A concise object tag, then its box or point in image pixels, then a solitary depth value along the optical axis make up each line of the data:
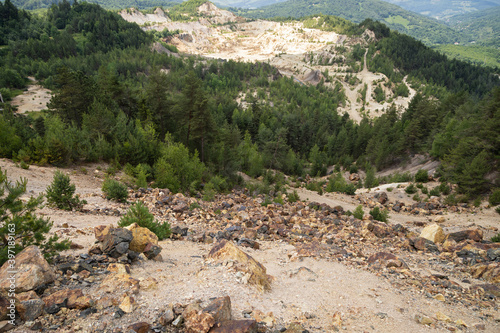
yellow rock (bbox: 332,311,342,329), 6.80
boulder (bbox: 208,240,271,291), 8.00
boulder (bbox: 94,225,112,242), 8.50
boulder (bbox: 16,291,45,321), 4.69
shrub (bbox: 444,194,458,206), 26.92
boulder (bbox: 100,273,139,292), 6.19
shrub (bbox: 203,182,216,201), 21.16
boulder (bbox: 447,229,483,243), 15.66
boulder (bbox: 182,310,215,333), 5.19
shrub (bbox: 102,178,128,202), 15.45
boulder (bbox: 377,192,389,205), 31.61
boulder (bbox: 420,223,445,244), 16.01
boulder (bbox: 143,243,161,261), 8.57
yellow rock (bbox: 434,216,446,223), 22.66
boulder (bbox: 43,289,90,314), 5.11
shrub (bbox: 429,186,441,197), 29.81
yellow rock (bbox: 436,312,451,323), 7.62
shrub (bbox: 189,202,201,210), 17.10
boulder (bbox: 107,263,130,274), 7.09
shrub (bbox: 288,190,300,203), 27.75
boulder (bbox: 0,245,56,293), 5.17
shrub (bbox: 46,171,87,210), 12.38
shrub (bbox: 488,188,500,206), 23.70
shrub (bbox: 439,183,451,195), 29.77
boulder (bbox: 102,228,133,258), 7.87
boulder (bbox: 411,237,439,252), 14.56
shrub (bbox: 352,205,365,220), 21.80
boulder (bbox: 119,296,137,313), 5.56
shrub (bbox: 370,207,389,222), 21.96
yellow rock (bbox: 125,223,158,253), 8.71
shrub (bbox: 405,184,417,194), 32.28
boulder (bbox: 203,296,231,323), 5.45
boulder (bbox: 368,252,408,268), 11.48
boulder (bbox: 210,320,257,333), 5.22
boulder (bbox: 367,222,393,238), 16.44
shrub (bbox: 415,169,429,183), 34.66
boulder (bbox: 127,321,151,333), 4.95
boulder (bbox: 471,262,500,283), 10.80
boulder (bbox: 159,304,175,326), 5.35
